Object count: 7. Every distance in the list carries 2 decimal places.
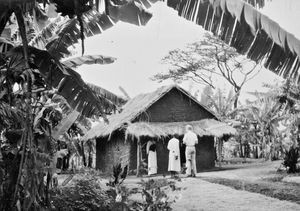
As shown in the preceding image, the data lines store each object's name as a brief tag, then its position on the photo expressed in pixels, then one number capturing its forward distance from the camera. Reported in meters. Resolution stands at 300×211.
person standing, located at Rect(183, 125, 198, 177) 15.08
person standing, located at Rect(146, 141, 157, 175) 18.09
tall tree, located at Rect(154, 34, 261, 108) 31.55
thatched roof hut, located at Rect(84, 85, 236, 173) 19.41
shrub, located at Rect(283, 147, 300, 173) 15.01
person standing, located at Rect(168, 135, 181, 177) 16.06
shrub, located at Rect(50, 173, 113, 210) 7.06
